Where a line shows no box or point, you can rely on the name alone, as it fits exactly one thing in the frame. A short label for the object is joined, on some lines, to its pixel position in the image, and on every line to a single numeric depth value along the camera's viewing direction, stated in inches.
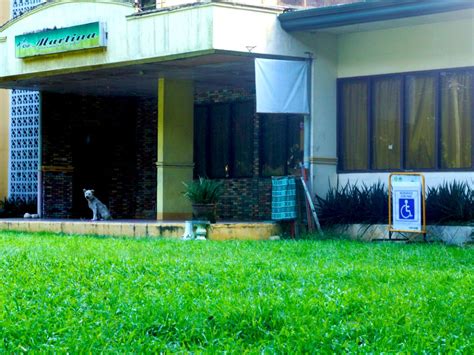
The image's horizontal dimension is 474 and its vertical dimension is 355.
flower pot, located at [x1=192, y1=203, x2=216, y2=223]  810.8
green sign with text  876.0
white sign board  722.2
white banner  804.6
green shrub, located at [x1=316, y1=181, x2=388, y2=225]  786.2
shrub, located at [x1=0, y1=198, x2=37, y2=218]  1102.4
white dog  940.0
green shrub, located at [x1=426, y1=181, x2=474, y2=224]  738.2
